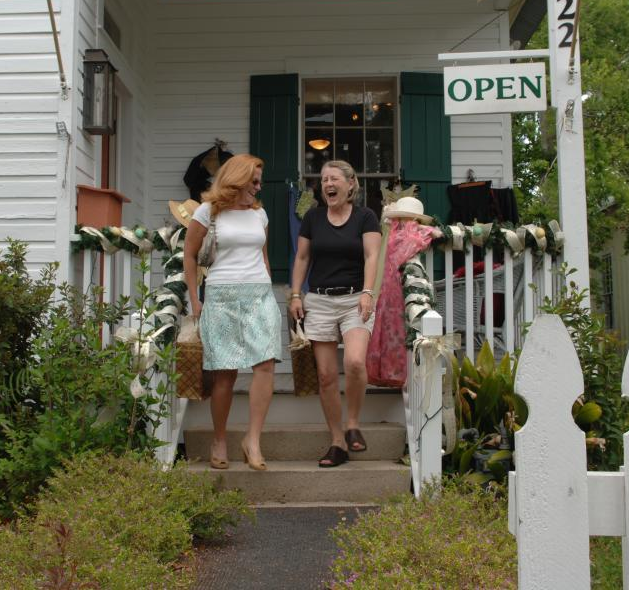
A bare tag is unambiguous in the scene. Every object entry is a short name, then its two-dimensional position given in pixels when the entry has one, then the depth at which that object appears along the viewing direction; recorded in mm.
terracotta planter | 5359
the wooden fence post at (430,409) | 3805
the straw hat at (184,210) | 5027
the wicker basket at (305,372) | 4781
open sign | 5176
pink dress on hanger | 5016
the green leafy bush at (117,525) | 2490
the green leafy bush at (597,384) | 4242
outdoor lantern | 5499
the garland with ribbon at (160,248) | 4441
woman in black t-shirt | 4414
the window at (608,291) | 15672
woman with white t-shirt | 4230
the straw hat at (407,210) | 5180
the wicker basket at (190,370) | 4391
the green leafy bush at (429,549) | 2465
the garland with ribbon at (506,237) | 5168
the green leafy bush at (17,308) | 4129
